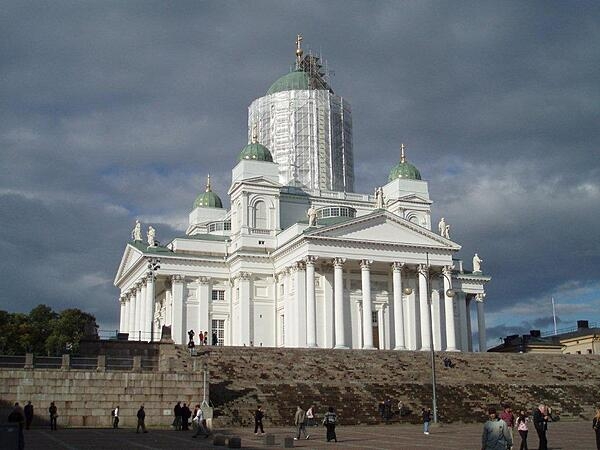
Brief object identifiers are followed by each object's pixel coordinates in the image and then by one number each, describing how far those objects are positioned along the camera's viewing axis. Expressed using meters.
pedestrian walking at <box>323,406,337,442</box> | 31.12
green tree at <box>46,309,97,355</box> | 82.50
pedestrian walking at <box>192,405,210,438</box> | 33.19
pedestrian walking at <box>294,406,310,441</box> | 32.97
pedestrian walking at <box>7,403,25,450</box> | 27.92
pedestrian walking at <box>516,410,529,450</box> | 26.27
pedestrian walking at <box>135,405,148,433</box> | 35.66
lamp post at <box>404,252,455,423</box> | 40.00
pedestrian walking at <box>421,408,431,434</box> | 35.59
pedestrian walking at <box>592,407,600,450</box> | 22.97
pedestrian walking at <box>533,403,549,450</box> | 25.56
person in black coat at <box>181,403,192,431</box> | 37.97
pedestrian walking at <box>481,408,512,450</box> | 15.66
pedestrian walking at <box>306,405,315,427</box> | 38.91
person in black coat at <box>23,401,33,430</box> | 36.88
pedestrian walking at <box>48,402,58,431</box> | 36.66
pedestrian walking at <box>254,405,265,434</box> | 34.80
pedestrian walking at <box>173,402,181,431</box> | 38.06
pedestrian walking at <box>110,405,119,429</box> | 38.84
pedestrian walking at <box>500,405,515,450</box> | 27.03
